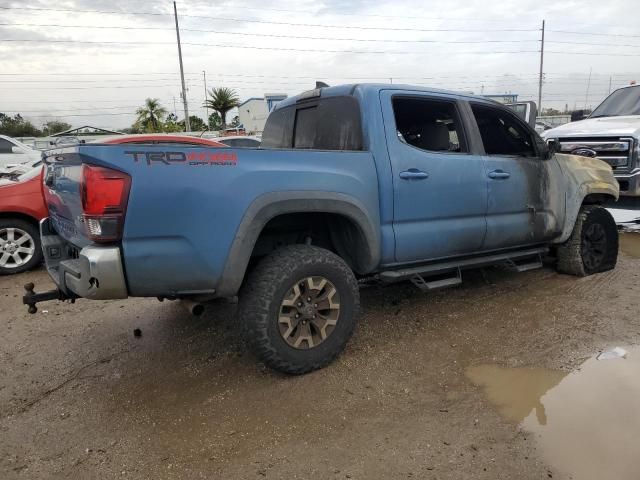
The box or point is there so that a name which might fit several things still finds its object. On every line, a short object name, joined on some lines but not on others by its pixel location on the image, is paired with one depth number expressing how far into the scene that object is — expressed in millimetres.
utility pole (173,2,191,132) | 35875
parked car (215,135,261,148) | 11280
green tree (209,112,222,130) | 57100
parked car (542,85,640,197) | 6950
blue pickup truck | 2730
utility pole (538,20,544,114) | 48875
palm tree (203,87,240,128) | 53781
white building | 50031
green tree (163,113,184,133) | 47984
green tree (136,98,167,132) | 47844
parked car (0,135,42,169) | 10828
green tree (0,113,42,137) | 53531
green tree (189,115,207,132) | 58219
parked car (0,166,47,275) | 6116
